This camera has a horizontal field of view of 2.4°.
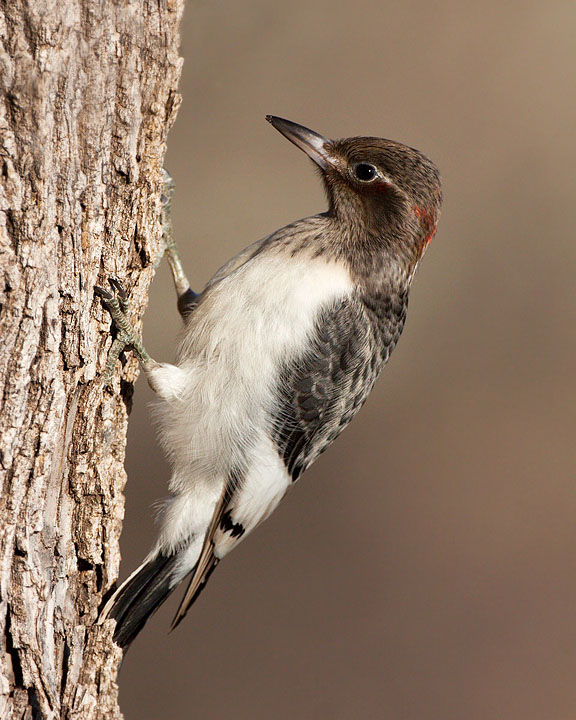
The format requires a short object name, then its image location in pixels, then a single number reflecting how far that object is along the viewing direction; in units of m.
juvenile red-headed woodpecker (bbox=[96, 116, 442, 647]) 4.15
